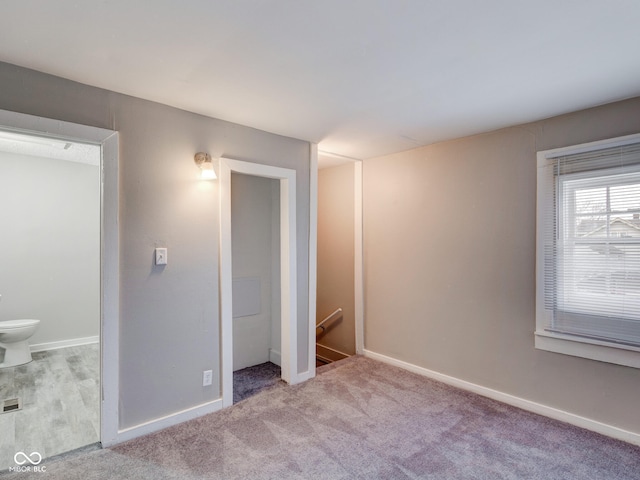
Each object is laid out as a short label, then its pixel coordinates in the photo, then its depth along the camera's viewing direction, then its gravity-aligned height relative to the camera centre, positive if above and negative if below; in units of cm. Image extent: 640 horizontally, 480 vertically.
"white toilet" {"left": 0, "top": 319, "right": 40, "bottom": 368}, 364 -109
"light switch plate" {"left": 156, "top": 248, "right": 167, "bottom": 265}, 243 -12
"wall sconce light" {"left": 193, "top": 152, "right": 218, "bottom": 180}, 256 +56
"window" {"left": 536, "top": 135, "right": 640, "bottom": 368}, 231 -9
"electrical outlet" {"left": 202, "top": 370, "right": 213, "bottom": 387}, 266 -108
